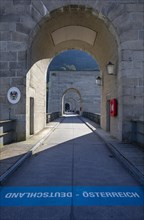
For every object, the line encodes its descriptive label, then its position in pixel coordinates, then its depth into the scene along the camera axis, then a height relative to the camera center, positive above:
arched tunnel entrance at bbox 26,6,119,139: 11.36 +3.81
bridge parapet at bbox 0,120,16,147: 9.42 -1.00
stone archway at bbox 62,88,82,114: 72.72 +3.22
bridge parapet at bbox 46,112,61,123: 23.83 -0.99
